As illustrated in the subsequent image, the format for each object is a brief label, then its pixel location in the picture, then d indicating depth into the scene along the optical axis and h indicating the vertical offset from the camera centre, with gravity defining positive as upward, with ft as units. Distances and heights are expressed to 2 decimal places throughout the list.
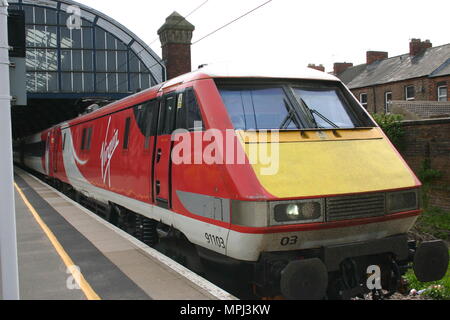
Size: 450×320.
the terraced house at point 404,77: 106.11 +17.15
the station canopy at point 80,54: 90.79 +19.66
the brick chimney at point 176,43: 60.59 +14.33
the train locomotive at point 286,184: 15.07 -1.36
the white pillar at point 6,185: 12.11 -0.88
